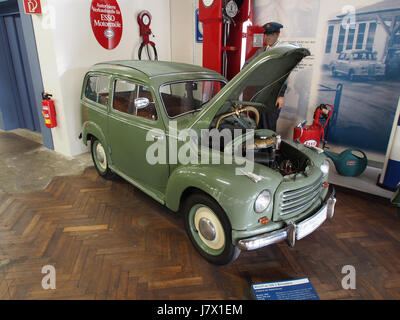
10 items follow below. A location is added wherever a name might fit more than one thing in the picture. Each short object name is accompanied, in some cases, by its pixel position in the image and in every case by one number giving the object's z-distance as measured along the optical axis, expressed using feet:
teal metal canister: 13.14
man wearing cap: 12.78
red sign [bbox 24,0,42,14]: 13.79
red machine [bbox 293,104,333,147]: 13.87
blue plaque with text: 7.04
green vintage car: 7.09
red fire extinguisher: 15.51
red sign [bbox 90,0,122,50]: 15.78
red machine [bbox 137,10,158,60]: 17.90
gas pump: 13.85
